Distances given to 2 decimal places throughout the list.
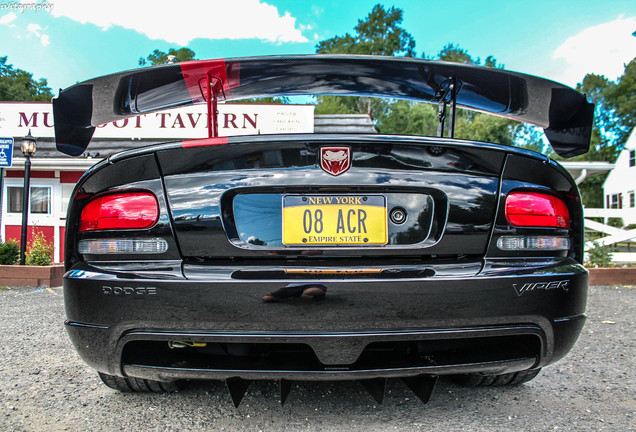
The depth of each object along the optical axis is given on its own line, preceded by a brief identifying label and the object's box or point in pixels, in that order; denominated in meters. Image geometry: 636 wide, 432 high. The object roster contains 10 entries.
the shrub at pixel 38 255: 6.84
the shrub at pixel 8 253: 6.73
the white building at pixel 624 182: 24.98
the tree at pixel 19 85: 36.66
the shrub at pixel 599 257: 6.73
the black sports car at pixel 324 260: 1.34
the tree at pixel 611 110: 41.28
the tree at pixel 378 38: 47.16
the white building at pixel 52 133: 10.39
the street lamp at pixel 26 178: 6.74
